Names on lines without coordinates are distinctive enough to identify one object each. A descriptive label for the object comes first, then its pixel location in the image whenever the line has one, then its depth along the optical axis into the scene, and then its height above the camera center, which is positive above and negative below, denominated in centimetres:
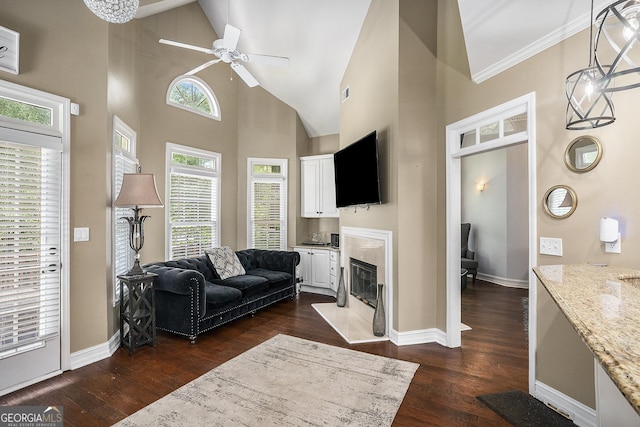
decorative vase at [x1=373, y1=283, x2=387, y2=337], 373 -121
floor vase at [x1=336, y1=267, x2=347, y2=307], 498 -120
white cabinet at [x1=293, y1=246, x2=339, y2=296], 562 -97
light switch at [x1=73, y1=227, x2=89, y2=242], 296 -17
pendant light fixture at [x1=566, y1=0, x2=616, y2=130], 211 +72
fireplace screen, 420 -90
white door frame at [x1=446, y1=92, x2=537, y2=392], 253 +27
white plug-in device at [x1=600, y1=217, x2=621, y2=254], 199 -12
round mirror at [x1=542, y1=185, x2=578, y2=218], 227 +9
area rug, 223 -137
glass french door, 254 -34
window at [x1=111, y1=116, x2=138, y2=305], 341 +23
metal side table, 331 -99
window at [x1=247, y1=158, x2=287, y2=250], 605 +21
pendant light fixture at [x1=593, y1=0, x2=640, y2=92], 197 +100
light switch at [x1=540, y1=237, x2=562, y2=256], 235 -23
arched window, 494 +187
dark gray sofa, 359 -95
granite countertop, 68 -31
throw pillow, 475 -70
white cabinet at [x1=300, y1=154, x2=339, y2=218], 596 +51
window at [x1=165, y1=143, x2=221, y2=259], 491 +23
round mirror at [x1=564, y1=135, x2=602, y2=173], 214 +40
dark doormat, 220 -137
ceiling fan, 348 +180
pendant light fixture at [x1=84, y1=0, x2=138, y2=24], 207 +132
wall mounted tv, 379 +53
